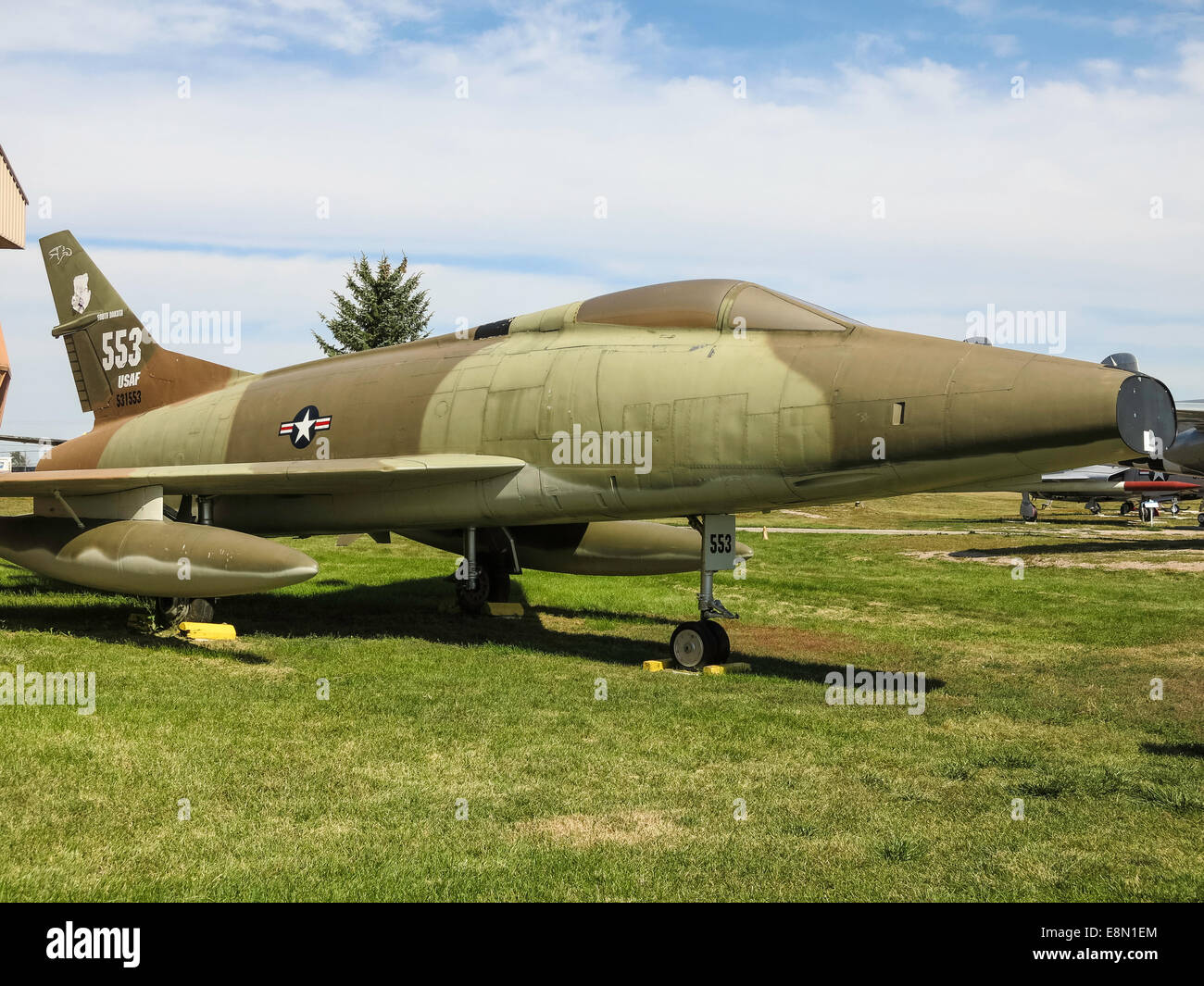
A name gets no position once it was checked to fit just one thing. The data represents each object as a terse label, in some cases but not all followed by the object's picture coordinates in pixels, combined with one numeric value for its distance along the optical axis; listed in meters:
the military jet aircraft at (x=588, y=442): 9.06
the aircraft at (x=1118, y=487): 49.16
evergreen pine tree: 51.78
